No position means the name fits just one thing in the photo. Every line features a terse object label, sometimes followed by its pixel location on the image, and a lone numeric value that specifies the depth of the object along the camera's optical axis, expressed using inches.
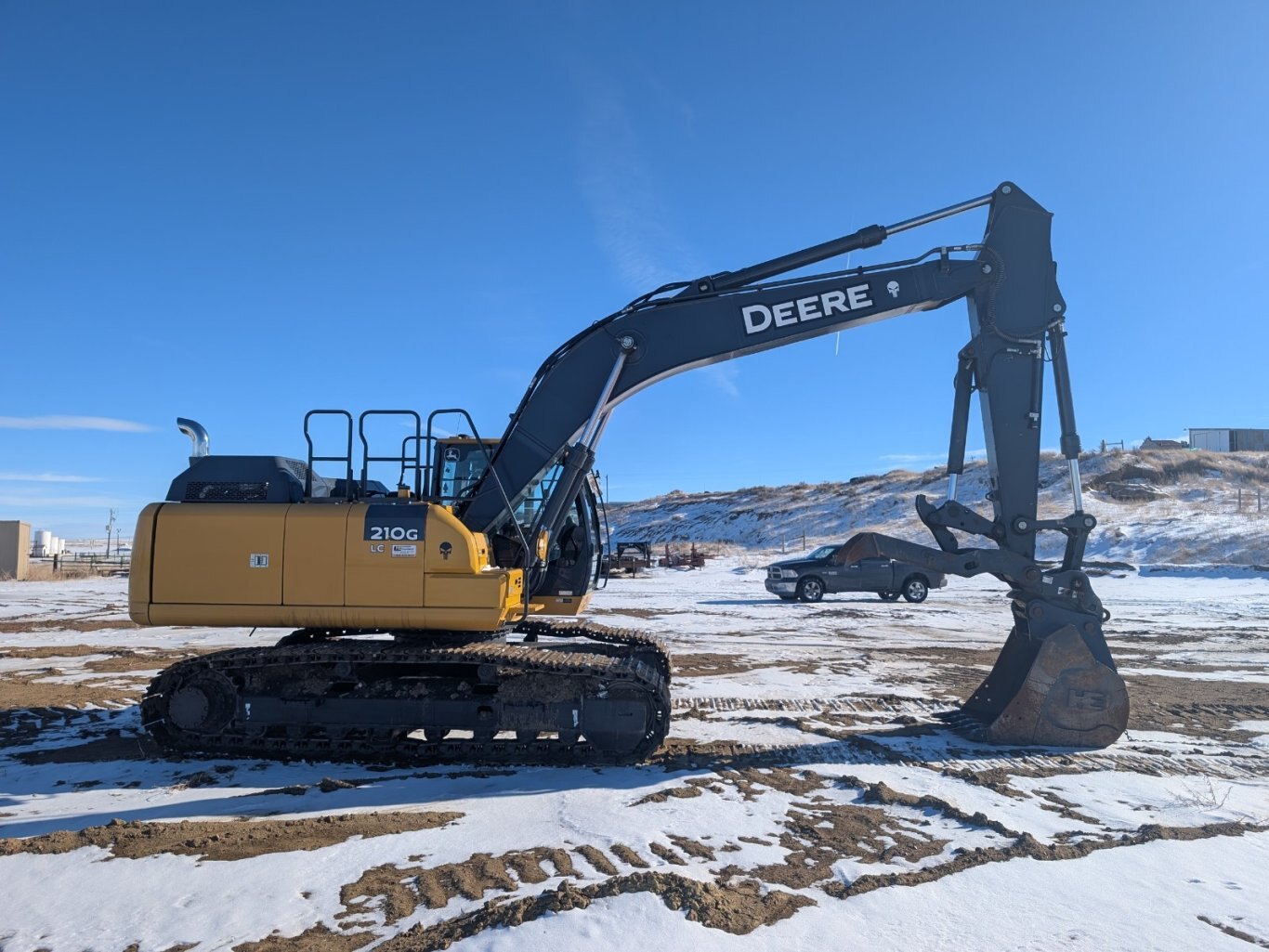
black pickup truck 927.0
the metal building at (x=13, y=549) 1390.3
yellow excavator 270.7
